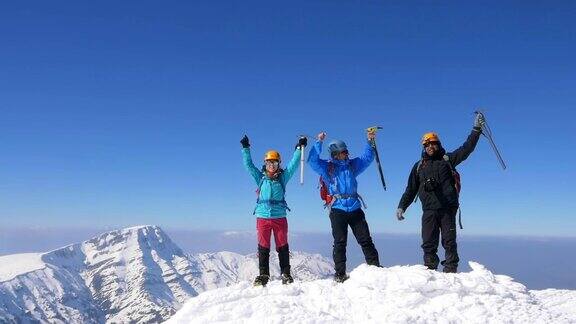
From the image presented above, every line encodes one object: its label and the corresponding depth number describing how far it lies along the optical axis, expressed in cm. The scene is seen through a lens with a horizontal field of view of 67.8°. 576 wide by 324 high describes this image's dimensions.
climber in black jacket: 1016
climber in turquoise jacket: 1091
